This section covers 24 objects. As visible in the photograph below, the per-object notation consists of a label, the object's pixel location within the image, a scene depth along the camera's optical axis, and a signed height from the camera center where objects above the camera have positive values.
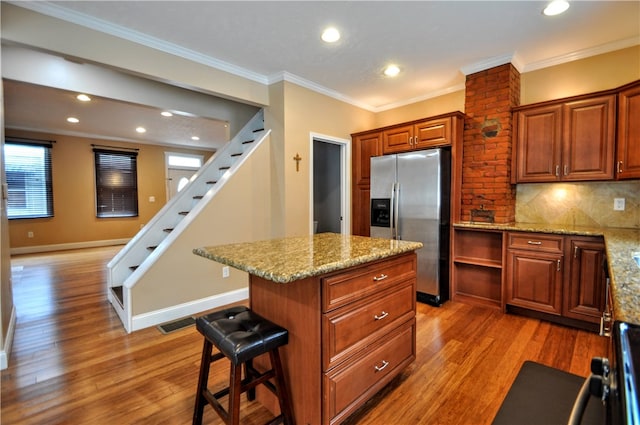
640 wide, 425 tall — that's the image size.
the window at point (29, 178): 6.27 +0.56
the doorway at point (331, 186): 4.63 +0.29
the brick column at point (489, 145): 3.35 +0.66
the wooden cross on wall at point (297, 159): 3.84 +0.56
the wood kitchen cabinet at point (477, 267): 3.32 -0.74
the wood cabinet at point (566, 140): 2.84 +0.63
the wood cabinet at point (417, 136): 3.51 +0.85
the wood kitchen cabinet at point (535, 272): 2.87 -0.69
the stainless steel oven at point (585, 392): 0.55 -0.57
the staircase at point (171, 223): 2.96 -0.24
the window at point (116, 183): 7.29 +0.52
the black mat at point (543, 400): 0.90 -0.66
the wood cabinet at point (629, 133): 2.62 +0.61
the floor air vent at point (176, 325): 2.87 -1.20
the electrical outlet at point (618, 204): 2.98 -0.02
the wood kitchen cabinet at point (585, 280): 2.65 -0.71
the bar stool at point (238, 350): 1.36 -0.69
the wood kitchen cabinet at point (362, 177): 4.40 +0.40
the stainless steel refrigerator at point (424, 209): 3.39 -0.07
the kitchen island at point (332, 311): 1.46 -0.59
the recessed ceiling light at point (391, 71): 3.54 +1.60
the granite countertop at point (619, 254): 0.88 -0.30
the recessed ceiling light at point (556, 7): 2.36 +1.56
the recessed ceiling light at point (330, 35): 2.74 +1.57
